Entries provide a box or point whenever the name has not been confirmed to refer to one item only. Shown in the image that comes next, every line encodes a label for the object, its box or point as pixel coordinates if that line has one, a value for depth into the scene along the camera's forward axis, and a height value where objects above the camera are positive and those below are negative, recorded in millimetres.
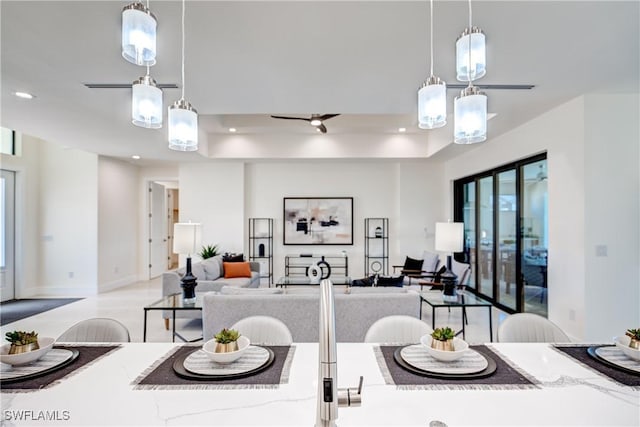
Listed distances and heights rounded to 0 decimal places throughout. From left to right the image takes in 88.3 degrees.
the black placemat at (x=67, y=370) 1196 -606
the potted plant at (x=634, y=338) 1402 -506
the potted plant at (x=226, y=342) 1383 -512
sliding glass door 4215 -206
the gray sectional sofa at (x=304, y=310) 2971 -811
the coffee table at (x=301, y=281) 5171 -968
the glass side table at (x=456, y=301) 3217 -820
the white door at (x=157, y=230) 7590 -226
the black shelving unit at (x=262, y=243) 7020 -474
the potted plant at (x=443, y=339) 1398 -510
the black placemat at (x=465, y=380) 1217 -609
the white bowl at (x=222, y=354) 1348 -550
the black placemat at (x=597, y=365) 1252 -605
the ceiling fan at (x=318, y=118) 4325 +1360
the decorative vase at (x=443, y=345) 1393 -529
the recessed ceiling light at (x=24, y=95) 3182 +1236
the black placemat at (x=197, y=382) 1222 -611
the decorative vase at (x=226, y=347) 1379 -531
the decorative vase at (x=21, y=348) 1329 -518
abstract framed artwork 7055 +20
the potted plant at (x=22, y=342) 1336 -499
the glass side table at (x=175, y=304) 3077 -811
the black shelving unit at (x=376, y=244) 7062 -497
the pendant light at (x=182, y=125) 1742 +516
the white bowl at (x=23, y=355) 1292 -538
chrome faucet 765 -350
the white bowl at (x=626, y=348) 1373 -545
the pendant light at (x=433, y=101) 1573 +582
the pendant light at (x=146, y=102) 1557 +570
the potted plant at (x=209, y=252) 6441 -610
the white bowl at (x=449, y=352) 1354 -551
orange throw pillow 5468 -815
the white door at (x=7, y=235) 5613 -241
